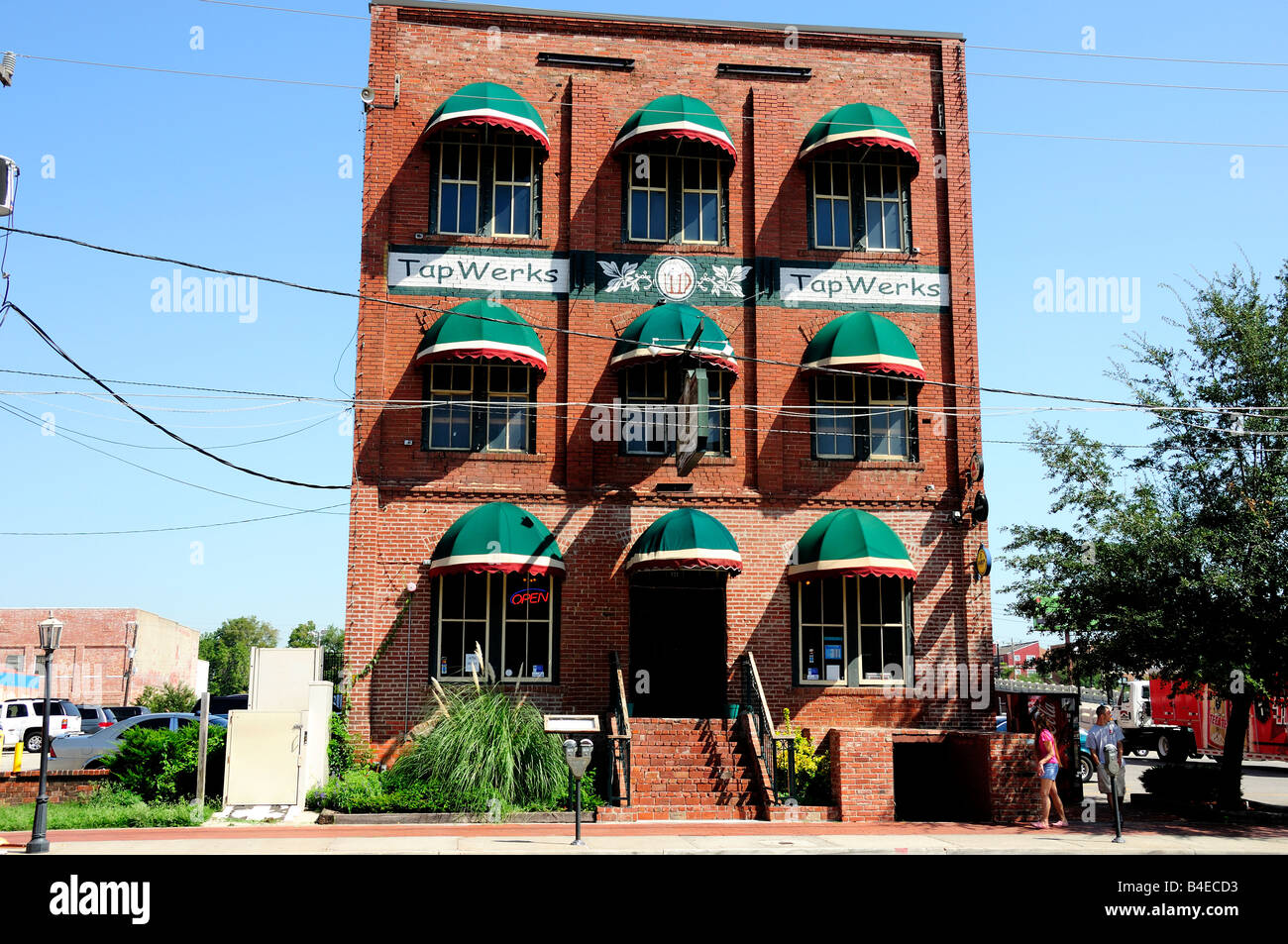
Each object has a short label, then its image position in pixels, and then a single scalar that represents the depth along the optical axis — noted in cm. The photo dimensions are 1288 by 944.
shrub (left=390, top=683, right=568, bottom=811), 1711
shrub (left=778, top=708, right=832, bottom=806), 1836
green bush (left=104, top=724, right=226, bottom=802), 1831
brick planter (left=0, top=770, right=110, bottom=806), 1852
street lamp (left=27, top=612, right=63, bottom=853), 1342
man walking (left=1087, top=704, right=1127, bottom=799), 1831
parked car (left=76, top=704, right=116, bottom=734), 3347
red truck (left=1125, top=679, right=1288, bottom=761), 3412
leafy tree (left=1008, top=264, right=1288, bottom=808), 1814
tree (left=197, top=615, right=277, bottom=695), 8462
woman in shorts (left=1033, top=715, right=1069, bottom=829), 1755
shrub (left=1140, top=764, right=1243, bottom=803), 2045
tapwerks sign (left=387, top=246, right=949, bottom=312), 2122
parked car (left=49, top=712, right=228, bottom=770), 2882
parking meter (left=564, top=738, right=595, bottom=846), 1483
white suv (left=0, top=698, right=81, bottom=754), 3127
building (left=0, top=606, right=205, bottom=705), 5597
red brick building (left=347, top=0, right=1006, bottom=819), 2014
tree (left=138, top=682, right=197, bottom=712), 4397
